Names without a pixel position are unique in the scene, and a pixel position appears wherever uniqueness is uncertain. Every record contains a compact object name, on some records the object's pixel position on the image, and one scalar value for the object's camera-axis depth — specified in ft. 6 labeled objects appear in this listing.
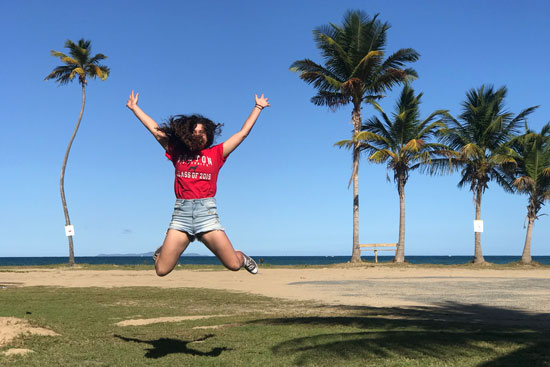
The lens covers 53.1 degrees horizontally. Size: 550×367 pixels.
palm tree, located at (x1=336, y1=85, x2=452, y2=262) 114.32
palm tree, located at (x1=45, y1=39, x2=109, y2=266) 134.21
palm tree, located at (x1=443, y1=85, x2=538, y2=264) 118.83
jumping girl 20.47
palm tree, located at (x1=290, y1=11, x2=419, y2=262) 114.62
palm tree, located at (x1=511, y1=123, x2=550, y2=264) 118.83
